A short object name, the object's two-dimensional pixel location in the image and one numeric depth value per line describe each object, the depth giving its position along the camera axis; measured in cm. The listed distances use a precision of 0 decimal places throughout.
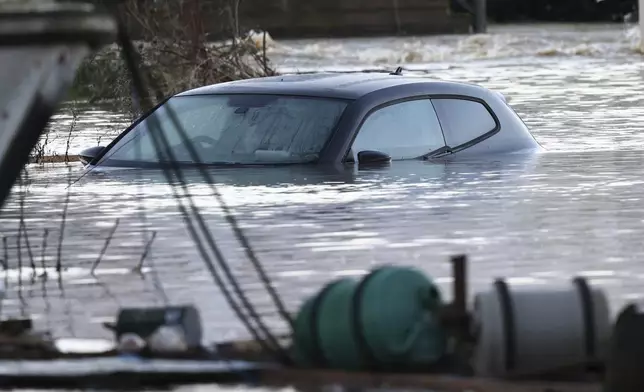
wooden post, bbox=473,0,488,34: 10319
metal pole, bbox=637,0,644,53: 7744
